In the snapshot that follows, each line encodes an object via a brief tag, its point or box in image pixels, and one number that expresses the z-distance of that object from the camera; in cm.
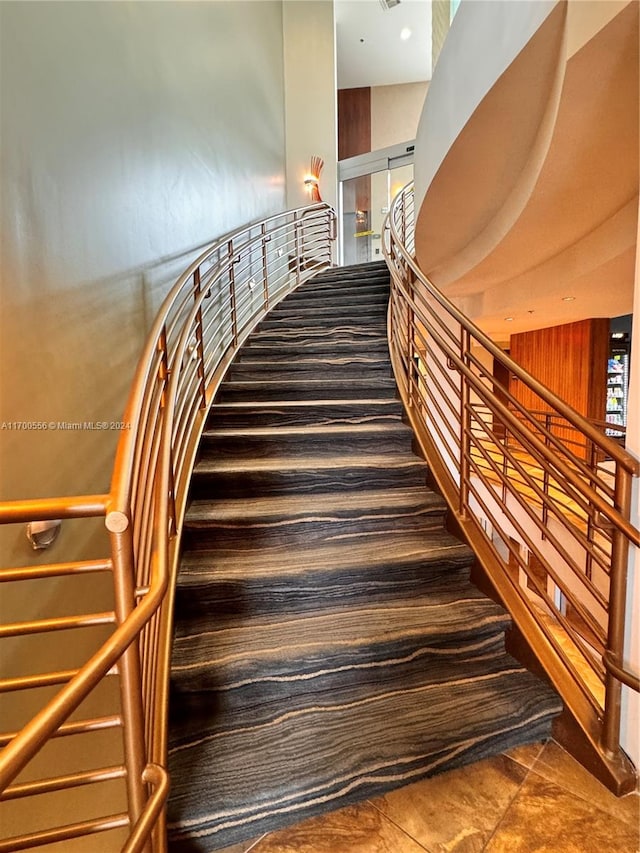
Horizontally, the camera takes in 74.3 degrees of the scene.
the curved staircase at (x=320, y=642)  115
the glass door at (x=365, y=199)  825
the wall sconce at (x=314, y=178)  675
